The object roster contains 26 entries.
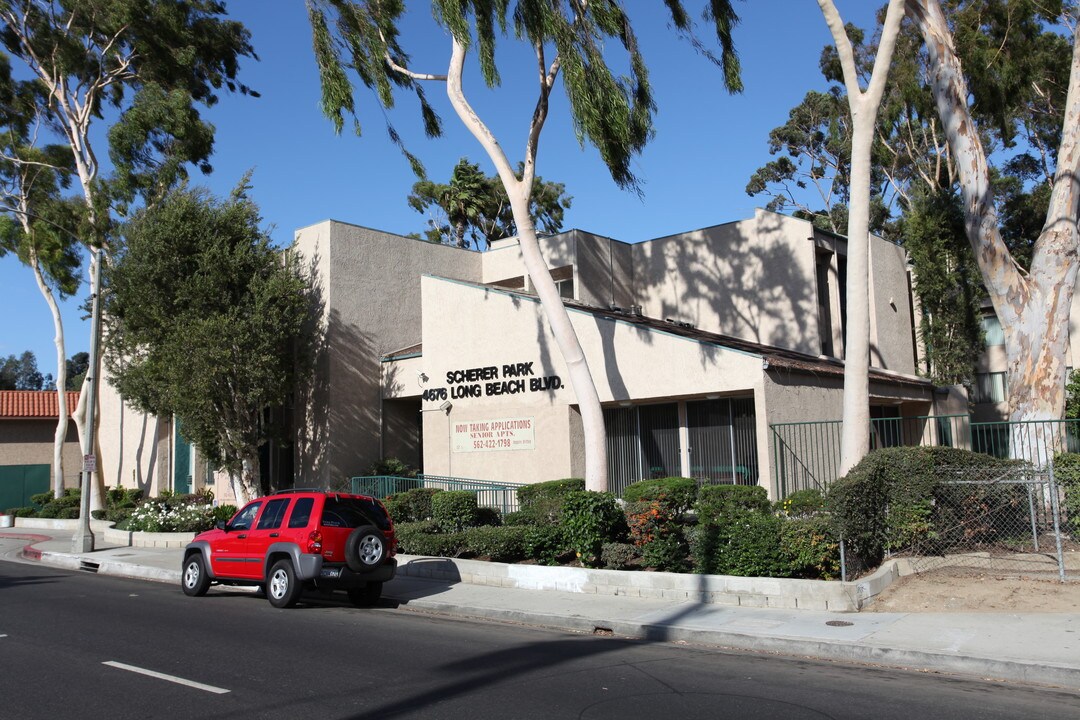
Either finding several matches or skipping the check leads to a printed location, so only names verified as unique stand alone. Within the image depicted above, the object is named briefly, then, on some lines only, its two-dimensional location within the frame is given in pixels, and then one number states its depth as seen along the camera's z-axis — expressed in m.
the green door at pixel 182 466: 30.80
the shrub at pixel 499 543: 14.79
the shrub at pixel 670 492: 16.36
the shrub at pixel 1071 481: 12.15
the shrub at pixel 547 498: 15.36
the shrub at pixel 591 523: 13.54
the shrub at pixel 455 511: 16.83
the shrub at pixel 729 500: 14.50
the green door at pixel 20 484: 36.12
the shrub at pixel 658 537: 12.93
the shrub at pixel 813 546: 11.59
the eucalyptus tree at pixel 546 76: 16.67
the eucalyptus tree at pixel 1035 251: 15.52
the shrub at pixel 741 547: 11.94
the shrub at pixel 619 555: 13.16
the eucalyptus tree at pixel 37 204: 30.12
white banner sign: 21.19
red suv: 12.18
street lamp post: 20.59
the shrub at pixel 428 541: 15.62
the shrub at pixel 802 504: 13.91
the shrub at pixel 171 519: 22.53
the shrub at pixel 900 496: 11.87
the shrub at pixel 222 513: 23.52
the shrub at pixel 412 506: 18.09
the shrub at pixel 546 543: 14.54
